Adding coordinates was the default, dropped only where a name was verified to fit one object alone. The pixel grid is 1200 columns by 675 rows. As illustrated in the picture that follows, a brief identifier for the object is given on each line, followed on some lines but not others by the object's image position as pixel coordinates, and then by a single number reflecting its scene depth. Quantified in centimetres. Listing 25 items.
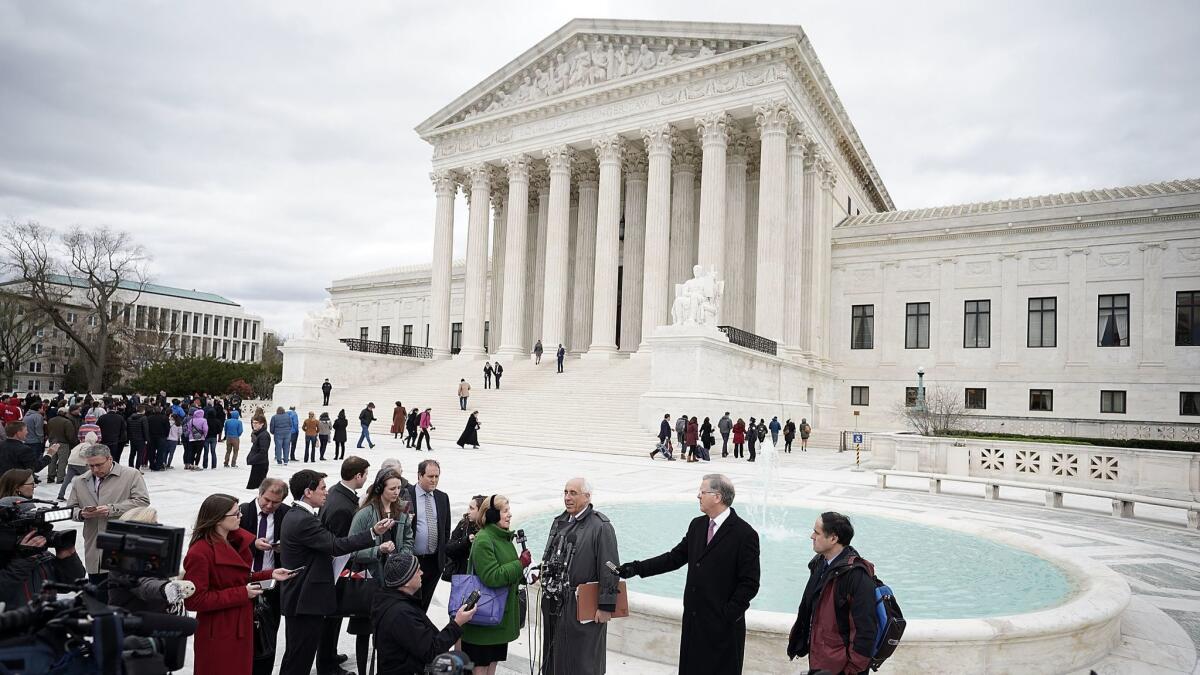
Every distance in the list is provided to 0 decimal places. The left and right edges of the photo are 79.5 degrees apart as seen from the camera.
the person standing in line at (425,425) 2245
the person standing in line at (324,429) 1972
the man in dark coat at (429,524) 542
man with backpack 389
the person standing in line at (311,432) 1919
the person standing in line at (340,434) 2020
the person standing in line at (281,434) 1814
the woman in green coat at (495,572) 435
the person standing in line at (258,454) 1313
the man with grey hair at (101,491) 614
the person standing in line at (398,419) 2520
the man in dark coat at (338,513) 519
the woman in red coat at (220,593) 412
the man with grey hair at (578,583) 444
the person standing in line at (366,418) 2211
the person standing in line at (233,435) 1780
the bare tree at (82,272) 4731
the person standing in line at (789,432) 2703
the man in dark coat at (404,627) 376
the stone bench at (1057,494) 1262
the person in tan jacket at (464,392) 2944
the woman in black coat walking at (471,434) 2278
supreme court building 3278
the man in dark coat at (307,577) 471
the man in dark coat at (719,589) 438
